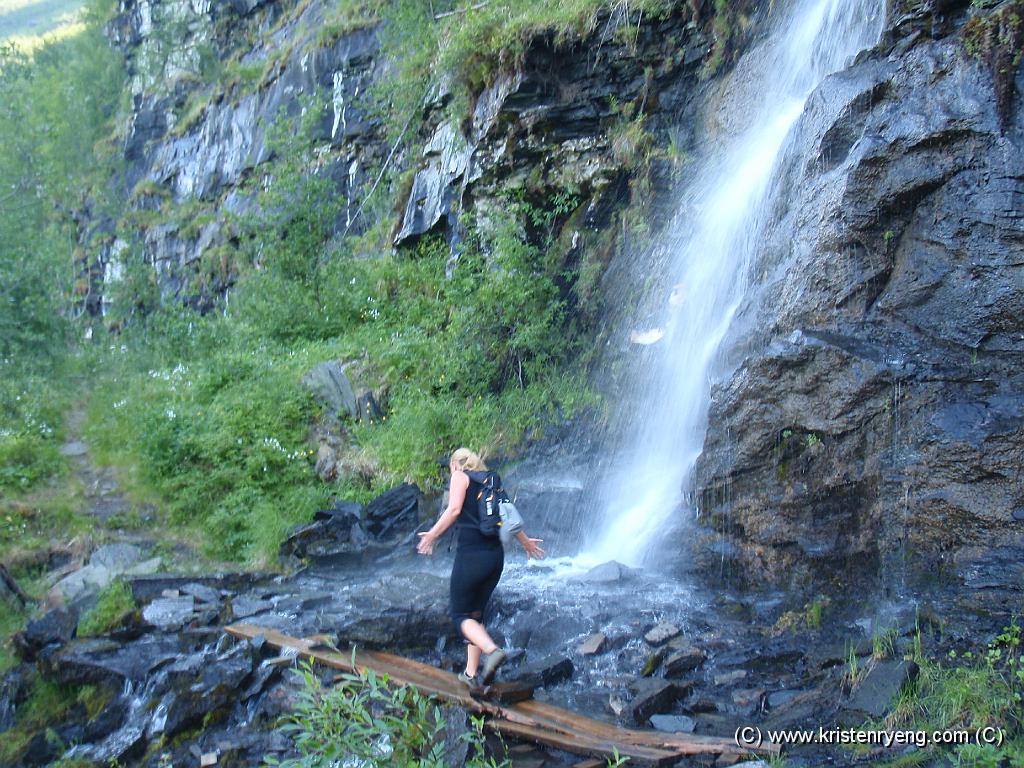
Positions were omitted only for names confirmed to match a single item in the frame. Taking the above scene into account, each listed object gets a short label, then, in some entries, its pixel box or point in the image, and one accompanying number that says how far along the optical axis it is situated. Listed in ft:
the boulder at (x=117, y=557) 31.19
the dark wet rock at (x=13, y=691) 22.03
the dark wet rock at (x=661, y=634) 22.00
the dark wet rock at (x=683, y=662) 20.54
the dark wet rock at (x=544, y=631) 23.00
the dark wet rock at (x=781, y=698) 18.75
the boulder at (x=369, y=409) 41.56
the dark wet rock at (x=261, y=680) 20.58
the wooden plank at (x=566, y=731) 16.11
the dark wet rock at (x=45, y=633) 24.30
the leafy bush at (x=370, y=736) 13.44
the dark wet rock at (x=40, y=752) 19.85
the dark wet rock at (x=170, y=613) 26.02
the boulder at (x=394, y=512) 34.53
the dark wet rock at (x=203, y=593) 28.07
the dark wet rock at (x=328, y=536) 33.27
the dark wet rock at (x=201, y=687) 19.57
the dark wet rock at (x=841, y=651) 19.57
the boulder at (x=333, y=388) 42.50
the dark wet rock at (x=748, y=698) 18.86
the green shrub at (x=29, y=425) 37.40
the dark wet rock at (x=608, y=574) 26.40
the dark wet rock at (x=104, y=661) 22.59
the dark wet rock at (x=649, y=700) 18.38
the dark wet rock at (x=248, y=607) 26.17
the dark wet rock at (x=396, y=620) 23.16
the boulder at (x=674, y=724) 17.78
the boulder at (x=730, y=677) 20.04
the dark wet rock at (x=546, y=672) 20.29
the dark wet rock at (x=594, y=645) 21.90
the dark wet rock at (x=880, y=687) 17.26
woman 19.13
